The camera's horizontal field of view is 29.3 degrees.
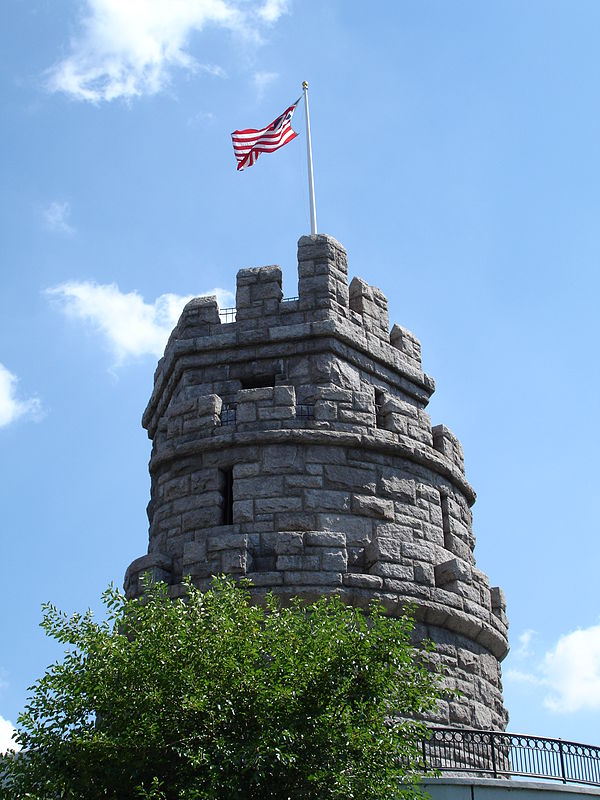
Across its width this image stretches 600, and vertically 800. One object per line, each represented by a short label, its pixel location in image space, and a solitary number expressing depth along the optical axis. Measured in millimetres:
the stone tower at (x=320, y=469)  15602
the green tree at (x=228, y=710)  11117
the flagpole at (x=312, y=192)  19656
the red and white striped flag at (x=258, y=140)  21062
